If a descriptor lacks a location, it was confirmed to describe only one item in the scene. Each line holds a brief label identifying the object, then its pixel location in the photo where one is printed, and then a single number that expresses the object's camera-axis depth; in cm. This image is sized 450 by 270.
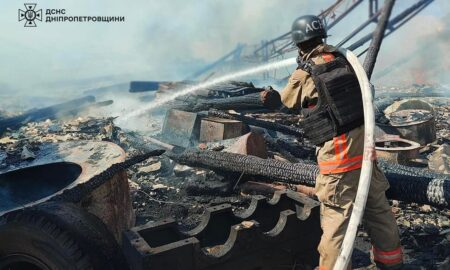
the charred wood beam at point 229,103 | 888
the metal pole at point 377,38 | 536
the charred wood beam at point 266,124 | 727
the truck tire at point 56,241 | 254
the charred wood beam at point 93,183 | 320
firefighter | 289
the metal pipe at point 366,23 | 1398
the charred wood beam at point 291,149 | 664
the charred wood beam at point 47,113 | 1091
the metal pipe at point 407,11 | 1343
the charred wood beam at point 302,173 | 353
